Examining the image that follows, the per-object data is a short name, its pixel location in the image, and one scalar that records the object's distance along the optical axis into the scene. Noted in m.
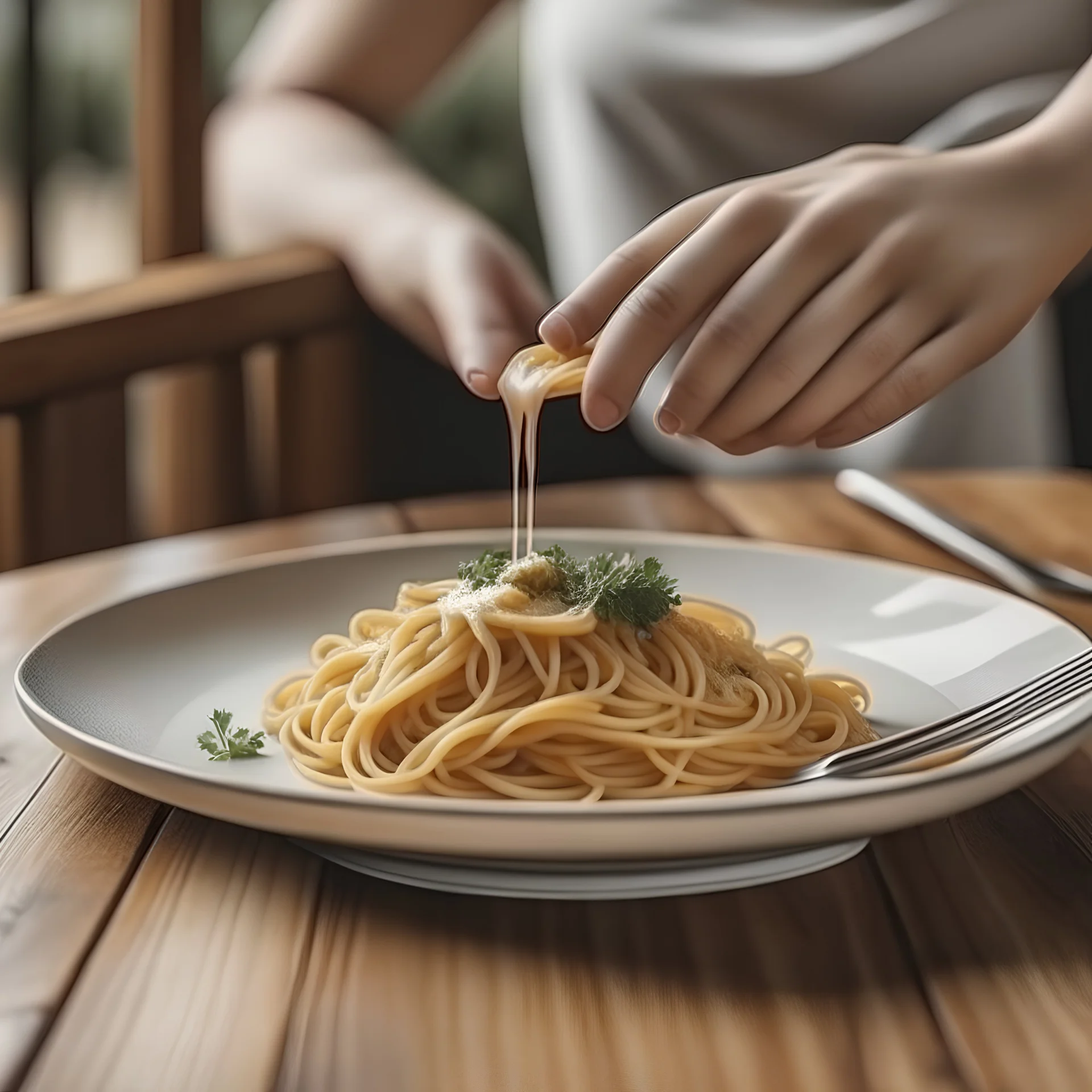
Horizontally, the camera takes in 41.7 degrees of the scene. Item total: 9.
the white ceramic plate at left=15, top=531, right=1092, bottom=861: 0.60
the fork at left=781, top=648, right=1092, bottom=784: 0.73
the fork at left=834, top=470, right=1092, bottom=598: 1.23
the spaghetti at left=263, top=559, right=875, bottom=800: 0.86
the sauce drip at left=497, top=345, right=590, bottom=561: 0.96
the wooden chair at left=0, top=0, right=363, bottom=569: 1.62
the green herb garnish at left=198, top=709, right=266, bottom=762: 0.83
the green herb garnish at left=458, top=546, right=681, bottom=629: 0.94
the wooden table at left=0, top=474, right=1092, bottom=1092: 0.55
